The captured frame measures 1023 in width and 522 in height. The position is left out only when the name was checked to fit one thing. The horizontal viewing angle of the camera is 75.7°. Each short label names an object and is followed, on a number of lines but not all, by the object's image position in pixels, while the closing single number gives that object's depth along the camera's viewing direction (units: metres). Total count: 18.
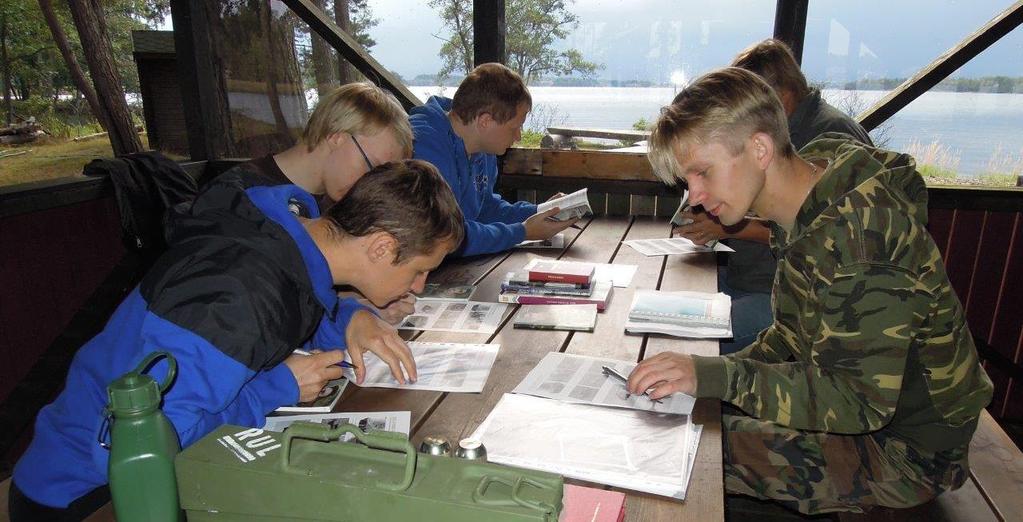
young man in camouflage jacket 1.23
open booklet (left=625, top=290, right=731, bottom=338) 1.76
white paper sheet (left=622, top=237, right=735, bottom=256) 2.74
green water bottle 0.69
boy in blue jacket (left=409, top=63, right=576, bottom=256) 2.71
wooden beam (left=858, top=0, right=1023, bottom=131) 3.09
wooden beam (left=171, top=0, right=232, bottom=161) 3.35
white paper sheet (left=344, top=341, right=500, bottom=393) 1.42
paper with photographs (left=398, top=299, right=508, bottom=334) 1.82
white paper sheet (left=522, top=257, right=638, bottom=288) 2.27
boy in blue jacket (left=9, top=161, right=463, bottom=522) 1.03
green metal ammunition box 0.63
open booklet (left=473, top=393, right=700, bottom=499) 1.06
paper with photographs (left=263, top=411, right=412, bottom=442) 1.23
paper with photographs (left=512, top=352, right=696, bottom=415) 1.33
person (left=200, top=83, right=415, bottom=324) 2.09
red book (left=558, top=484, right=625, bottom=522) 0.88
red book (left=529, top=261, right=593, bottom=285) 2.10
